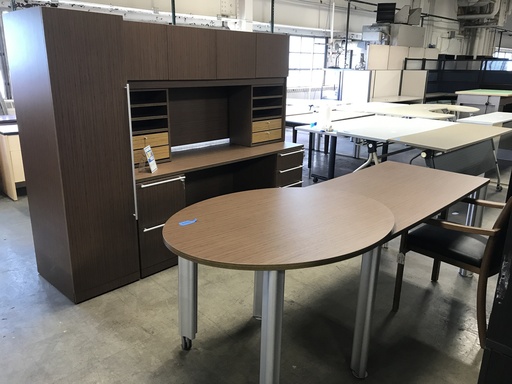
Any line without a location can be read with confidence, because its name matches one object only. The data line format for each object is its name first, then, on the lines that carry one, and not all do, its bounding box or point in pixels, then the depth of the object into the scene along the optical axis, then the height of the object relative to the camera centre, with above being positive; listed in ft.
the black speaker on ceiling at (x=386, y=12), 28.27 +4.23
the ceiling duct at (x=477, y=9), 34.91 +5.84
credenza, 7.33 -1.16
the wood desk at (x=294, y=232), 5.00 -2.15
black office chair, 6.51 -3.07
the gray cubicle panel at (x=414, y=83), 28.88 -0.57
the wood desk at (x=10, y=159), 13.88 -3.15
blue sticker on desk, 5.83 -2.15
